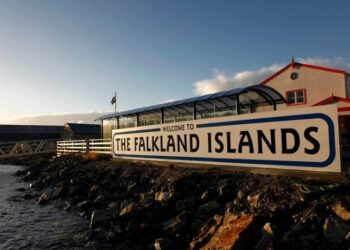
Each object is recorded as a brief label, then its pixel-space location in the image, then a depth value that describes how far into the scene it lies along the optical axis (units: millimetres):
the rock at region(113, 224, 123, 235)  9586
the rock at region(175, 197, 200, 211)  9945
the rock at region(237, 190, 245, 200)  9059
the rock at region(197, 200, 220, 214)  9086
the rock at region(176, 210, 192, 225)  8925
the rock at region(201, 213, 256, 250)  6758
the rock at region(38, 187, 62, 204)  16172
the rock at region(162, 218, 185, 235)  8750
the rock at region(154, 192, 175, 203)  10633
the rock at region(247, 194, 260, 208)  8105
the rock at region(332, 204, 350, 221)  6352
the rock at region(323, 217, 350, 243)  6000
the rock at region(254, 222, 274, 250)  6381
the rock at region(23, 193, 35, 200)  17797
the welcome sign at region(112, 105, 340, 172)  9125
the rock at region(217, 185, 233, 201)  9609
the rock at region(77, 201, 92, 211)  13437
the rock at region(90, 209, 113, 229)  10641
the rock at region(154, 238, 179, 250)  8047
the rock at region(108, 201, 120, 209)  11941
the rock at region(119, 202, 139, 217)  10266
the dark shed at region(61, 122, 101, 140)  64106
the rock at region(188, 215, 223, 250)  7578
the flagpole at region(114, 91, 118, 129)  25650
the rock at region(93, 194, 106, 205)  13408
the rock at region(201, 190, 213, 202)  9914
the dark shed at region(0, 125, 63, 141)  68125
